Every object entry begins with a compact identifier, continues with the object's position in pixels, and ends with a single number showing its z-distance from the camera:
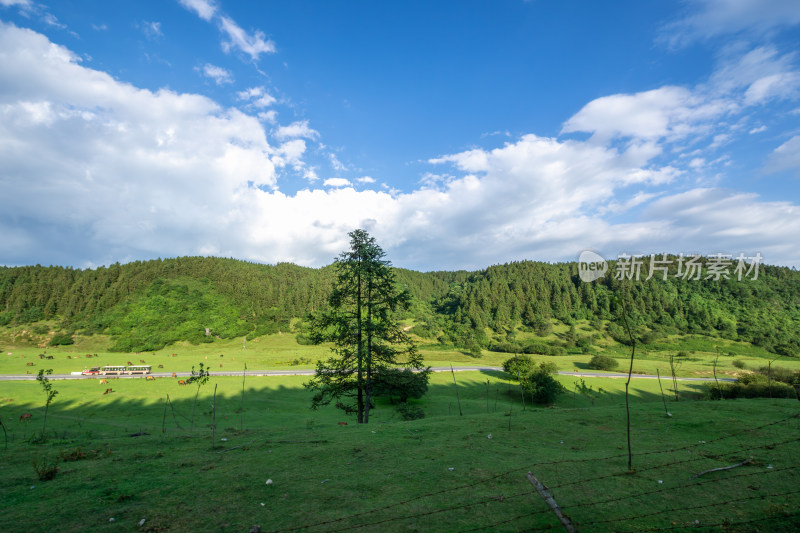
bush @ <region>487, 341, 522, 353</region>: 106.75
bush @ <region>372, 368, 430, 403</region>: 24.03
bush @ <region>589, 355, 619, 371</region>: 74.25
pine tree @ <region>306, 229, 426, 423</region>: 23.38
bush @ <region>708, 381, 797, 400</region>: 29.86
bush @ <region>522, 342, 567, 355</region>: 102.12
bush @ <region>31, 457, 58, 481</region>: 10.09
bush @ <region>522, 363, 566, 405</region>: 44.22
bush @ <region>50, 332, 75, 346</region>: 97.00
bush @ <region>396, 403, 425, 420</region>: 33.41
